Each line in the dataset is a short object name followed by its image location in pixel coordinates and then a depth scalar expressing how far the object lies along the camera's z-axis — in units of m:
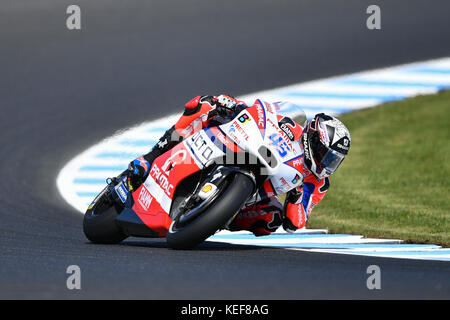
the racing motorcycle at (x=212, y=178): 14.14
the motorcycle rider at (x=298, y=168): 14.99
